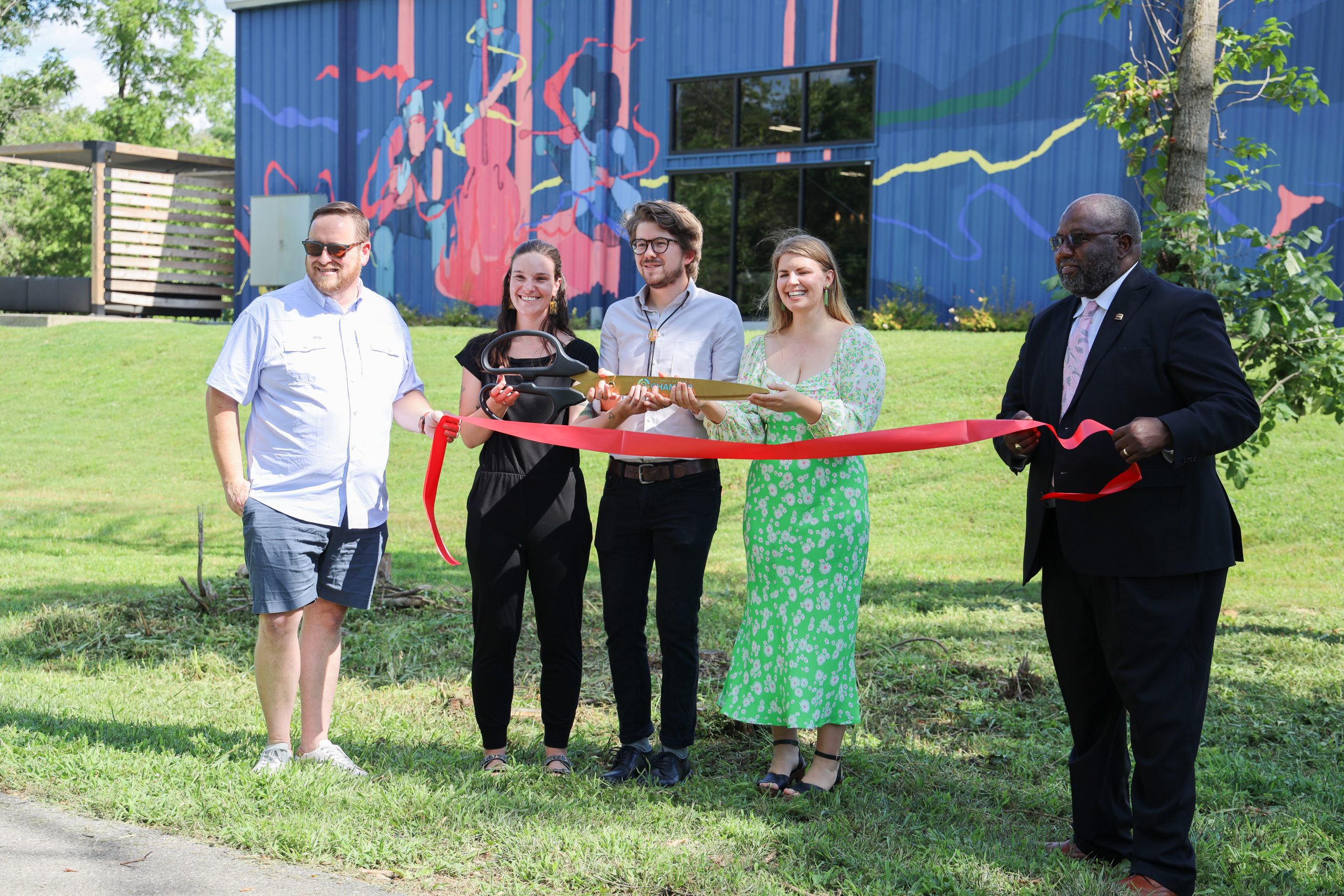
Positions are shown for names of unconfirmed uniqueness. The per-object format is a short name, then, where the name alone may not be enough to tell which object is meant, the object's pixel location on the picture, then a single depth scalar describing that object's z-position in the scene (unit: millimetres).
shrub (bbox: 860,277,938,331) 17859
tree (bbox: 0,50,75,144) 34969
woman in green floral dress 4195
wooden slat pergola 22922
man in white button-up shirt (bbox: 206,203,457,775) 4125
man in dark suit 3283
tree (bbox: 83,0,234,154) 33969
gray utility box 23828
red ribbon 3975
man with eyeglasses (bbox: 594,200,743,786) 4230
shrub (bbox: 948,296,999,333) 17031
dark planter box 23219
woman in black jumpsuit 4262
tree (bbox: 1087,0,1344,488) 6328
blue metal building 16719
